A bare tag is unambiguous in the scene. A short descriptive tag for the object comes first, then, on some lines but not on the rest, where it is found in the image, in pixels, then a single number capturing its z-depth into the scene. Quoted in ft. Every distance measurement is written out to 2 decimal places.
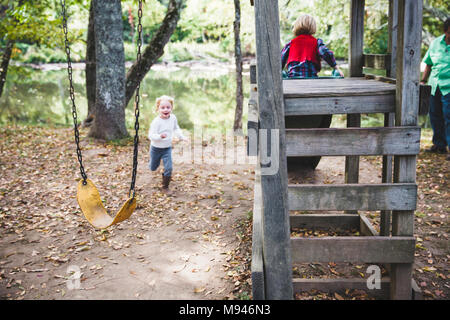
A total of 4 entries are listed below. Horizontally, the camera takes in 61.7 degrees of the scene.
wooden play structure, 9.89
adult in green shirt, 22.81
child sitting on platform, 18.03
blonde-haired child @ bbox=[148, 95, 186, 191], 20.47
